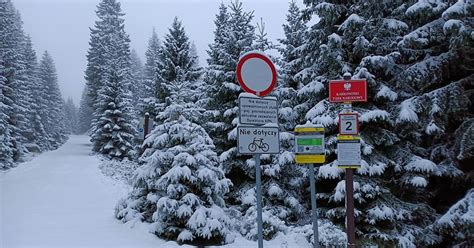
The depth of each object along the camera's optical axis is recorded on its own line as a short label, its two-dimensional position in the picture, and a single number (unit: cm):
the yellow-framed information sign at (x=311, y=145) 569
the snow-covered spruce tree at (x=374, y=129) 914
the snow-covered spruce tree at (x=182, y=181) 866
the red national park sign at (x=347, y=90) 618
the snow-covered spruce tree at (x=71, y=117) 8631
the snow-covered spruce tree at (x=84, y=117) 7012
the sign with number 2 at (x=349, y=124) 616
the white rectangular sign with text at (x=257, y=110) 486
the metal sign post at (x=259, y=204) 477
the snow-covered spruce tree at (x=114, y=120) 3100
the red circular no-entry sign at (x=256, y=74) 506
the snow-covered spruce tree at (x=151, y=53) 5159
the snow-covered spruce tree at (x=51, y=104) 4531
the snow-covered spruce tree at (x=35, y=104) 3838
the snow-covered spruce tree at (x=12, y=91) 2642
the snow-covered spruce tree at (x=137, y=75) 5335
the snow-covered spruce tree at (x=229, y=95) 1183
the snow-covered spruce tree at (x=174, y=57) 1631
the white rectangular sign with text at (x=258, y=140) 481
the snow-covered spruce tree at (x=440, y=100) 798
